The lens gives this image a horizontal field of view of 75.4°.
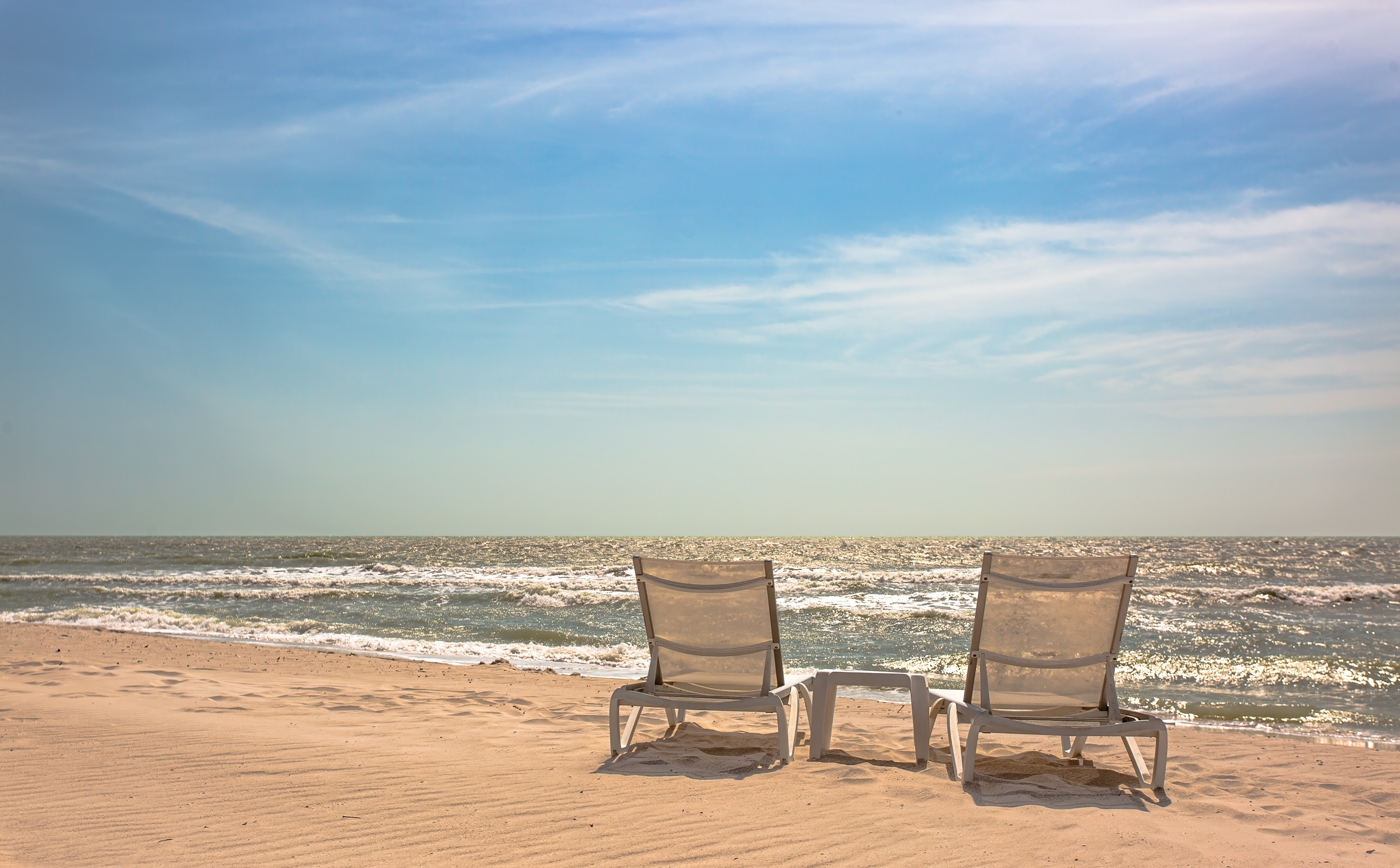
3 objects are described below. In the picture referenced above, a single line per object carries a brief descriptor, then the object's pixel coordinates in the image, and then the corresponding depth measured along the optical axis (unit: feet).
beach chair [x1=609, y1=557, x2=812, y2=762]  17.54
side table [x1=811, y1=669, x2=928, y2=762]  17.81
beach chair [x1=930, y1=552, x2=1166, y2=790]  16.22
